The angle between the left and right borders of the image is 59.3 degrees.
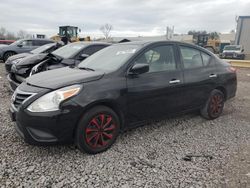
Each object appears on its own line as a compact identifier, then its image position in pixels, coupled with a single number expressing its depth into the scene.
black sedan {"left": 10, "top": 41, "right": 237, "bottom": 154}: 2.66
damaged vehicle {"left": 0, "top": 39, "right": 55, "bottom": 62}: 12.45
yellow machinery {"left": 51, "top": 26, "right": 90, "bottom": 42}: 23.65
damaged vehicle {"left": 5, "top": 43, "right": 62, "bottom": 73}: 6.75
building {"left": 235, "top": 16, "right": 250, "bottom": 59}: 30.25
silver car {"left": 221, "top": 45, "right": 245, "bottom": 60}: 23.62
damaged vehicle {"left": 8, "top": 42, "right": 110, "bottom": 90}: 5.42
